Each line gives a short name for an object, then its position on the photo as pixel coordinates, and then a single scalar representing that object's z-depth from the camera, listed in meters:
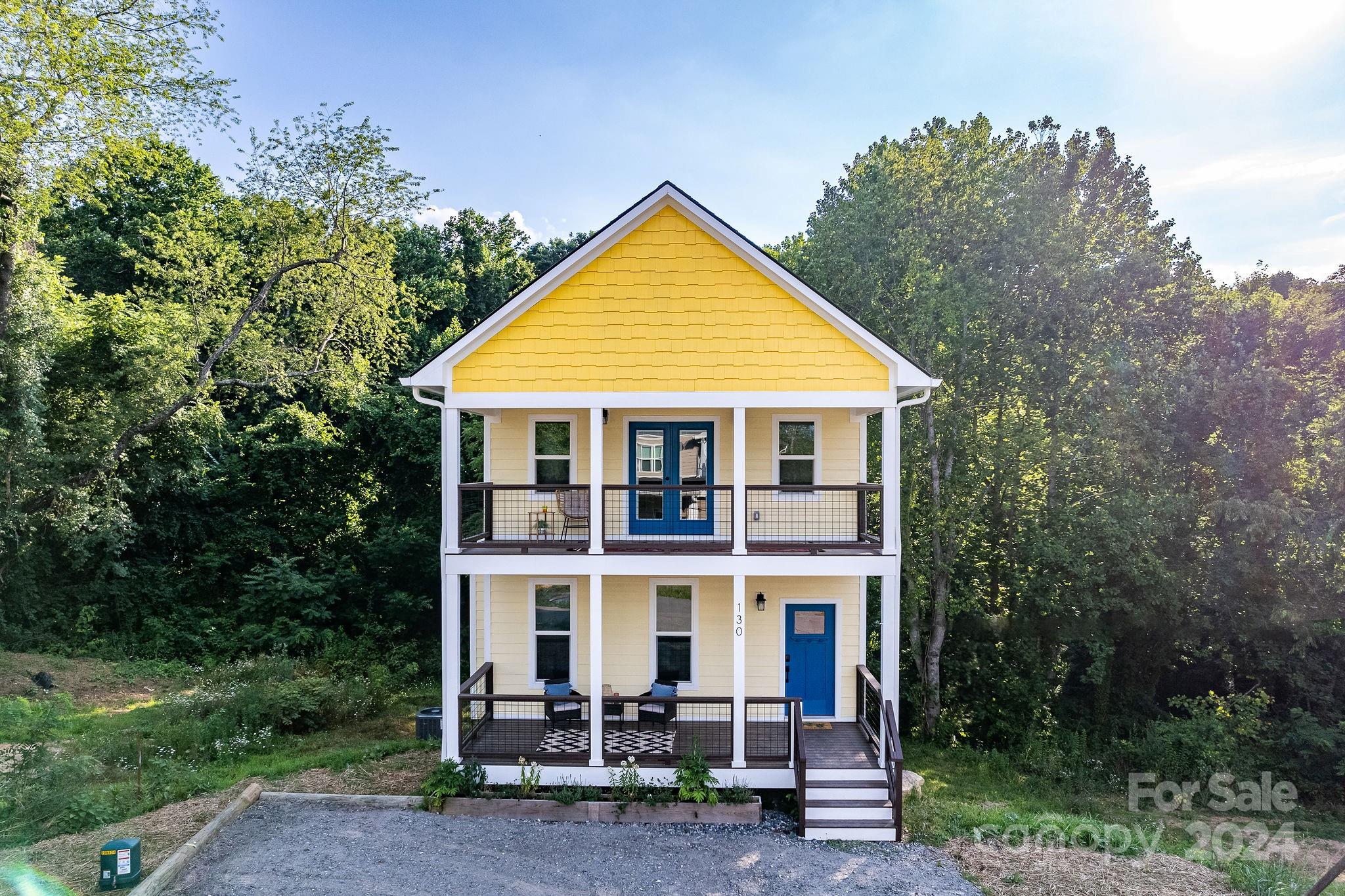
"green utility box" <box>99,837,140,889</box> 7.91
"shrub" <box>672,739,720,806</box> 10.34
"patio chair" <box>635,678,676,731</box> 11.52
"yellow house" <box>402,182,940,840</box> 11.00
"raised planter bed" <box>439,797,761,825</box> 10.27
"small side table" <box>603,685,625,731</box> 12.11
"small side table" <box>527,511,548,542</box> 12.78
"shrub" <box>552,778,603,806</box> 10.38
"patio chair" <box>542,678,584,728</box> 11.58
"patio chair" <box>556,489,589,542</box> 12.60
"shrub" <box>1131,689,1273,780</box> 15.29
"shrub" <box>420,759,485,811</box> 10.44
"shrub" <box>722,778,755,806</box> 10.45
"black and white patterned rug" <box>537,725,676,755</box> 11.20
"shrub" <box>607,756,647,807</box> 10.43
